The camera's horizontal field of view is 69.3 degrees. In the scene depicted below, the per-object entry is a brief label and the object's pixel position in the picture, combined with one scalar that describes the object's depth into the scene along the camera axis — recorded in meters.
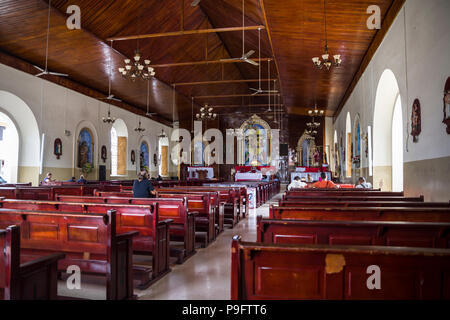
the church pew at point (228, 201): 7.51
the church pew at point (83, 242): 2.91
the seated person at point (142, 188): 5.09
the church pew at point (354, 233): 2.55
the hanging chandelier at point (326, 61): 6.90
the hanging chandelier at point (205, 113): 14.15
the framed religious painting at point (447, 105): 4.39
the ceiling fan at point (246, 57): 7.99
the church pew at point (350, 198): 4.97
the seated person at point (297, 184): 9.61
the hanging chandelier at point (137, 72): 8.03
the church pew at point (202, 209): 5.71
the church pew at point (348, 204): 4.14
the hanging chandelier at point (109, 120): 13.31
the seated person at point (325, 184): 9.74
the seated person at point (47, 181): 9.93
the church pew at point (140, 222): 3.75
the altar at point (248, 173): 18.00
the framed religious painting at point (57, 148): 12.71
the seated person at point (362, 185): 8.03
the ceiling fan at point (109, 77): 12.57
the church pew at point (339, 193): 5.94
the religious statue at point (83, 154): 14.28
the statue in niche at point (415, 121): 5.57
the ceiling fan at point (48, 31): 7.98
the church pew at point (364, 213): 3.49
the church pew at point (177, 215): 4.65
